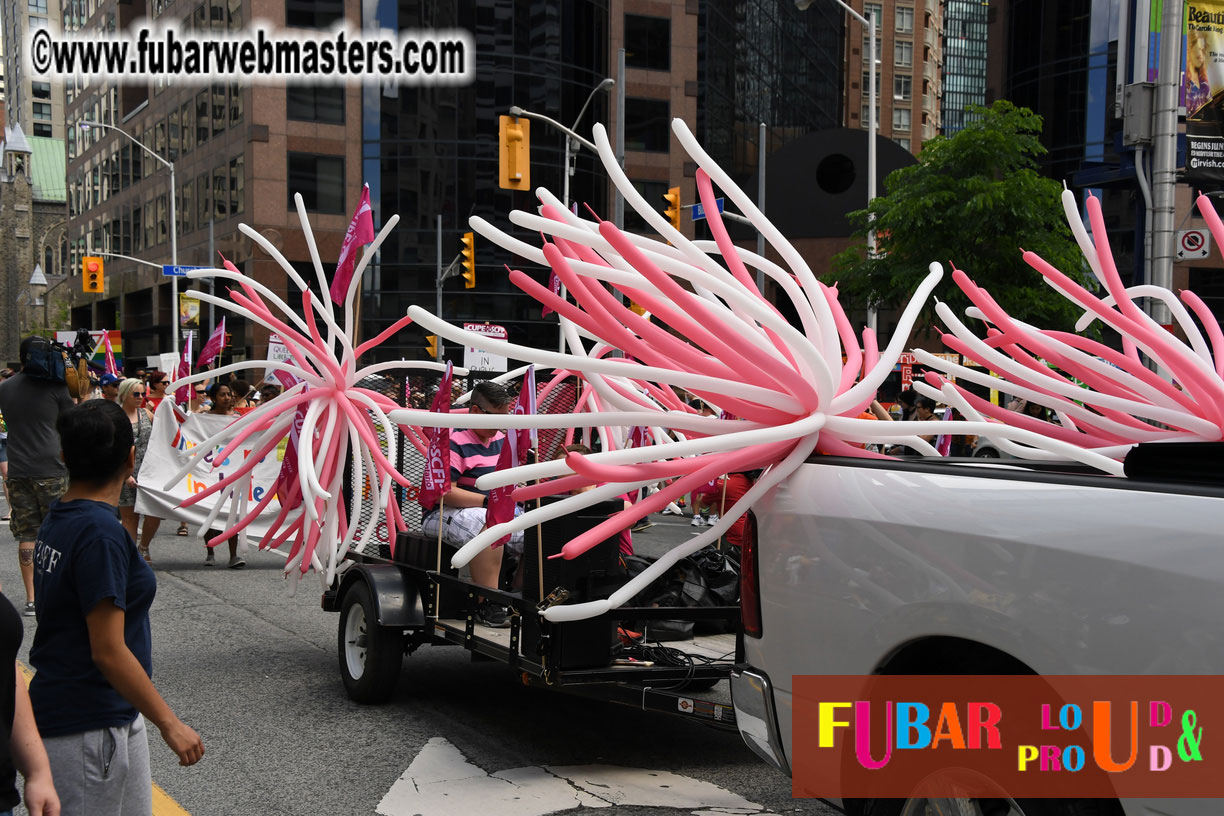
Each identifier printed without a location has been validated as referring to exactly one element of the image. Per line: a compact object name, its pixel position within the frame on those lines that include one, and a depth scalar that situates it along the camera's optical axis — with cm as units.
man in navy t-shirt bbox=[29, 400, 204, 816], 279
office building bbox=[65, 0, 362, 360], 4303
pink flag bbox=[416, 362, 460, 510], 598
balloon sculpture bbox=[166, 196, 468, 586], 610
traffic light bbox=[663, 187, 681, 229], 1720
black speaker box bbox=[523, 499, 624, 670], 482
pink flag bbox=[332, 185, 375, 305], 623
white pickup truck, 223
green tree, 1675
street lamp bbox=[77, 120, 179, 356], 4254
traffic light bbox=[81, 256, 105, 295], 3612
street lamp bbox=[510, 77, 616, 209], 1798
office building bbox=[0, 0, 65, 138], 10912
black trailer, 481
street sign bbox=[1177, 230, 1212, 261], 1312
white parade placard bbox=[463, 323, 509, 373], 2098
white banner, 1105
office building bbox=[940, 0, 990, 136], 13688
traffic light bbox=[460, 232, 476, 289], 2466
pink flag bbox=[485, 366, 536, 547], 552
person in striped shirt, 573
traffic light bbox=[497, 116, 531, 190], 1769
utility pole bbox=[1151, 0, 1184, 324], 1185
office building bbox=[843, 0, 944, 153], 9125
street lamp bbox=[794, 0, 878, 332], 2242
